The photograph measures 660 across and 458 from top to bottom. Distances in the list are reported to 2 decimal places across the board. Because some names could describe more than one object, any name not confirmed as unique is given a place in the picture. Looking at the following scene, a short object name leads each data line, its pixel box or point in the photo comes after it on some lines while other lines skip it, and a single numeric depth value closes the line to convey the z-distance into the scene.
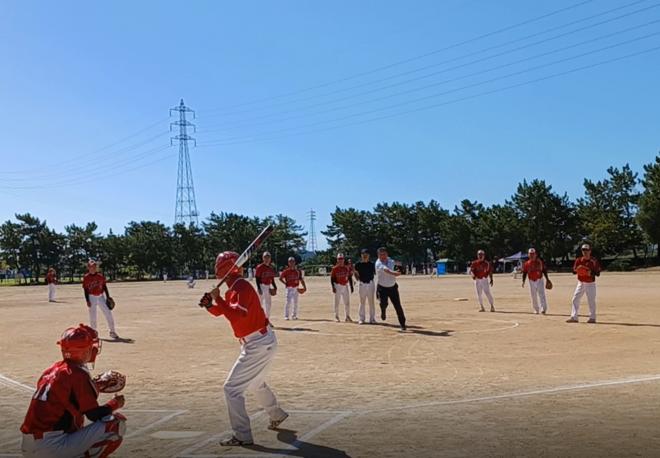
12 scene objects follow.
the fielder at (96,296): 17.22
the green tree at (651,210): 68.38
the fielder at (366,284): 19.33
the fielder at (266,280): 19.75
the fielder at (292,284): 21.38
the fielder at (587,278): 17.77
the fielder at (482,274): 22.56
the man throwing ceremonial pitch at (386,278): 17.77
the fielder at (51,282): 38.19
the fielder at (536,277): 20.42
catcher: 4.79
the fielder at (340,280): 20.81
